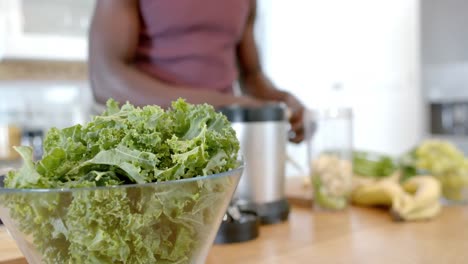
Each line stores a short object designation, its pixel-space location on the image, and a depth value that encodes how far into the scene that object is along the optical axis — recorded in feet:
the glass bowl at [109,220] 1.23
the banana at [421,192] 2.84
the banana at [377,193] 3.06
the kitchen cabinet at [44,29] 6.71
